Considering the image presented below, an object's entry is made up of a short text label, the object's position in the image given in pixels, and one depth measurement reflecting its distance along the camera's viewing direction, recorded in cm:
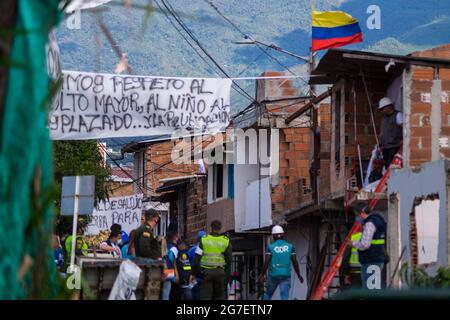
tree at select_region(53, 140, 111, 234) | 2973
